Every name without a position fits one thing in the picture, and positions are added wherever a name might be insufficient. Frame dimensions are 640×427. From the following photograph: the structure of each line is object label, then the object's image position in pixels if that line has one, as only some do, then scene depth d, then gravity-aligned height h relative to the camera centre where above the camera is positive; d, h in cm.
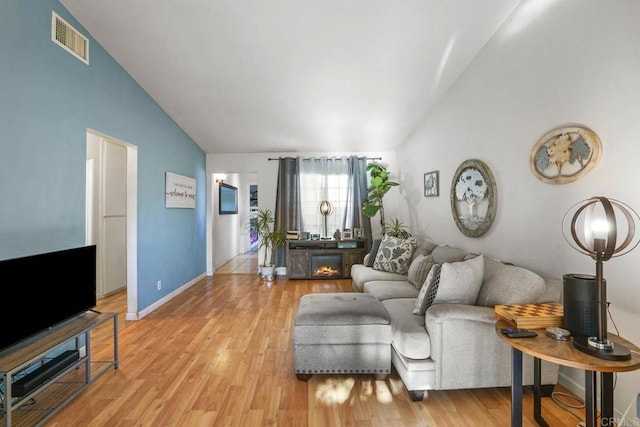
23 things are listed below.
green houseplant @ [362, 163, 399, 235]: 512 +40
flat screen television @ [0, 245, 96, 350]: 175 -54
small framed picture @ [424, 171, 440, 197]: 408 +40
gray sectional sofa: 196 -87
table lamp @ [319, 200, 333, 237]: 561 +6
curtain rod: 567 +100
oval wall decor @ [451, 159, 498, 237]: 293 +16
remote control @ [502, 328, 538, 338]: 147 -59
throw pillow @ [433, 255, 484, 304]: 216 -51
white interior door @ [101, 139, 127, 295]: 443 -12
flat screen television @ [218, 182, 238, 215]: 643 +26
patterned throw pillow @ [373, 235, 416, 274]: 374 -54
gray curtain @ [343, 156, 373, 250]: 562 +36
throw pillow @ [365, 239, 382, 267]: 414 -59
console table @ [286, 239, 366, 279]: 534 -80
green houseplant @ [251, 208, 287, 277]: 540 -47
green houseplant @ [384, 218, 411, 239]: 488 -30
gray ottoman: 219 -97
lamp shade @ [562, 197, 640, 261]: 133 -7
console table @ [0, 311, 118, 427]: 161 -104
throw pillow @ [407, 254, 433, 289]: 311 -60
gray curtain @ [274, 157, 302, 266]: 563 +26
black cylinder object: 141 -43
